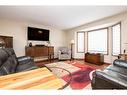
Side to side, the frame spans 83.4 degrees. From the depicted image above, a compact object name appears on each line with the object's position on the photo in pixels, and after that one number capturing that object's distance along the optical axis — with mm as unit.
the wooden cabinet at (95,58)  3320
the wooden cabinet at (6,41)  2643
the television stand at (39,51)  3279
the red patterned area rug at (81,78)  1618
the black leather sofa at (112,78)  957
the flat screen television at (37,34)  3567
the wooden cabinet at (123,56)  2222
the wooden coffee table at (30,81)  543
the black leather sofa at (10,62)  1174
